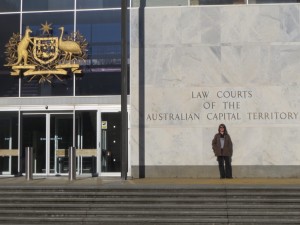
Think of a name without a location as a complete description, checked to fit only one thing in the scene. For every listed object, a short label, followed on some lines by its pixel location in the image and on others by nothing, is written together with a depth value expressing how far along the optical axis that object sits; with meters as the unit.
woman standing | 17.84
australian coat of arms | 19.67
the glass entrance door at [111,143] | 19.48
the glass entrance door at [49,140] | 19.70
